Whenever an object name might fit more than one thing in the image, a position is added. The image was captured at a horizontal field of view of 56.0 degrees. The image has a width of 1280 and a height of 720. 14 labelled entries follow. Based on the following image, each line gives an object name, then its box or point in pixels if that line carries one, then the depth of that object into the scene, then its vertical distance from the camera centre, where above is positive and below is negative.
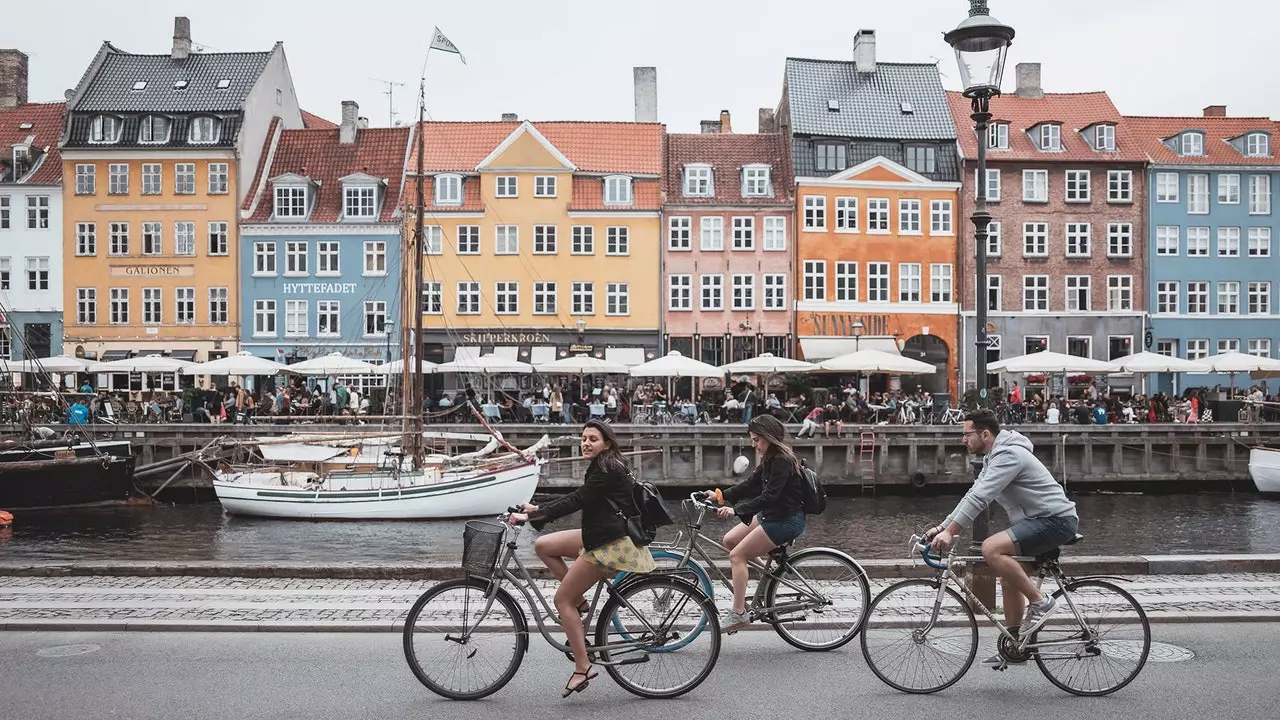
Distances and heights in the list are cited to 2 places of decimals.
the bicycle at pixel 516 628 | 7.34 -1.69
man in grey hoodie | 7.37 -1.04
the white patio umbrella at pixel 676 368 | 34.06 -0.40
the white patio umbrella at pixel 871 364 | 33.56 -0.30
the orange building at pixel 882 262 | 46.91 +3.60
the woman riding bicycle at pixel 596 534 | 7.32 -1.10
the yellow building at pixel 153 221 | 47.50 +5.39
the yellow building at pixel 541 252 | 46.91 +4.03
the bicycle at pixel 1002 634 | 7.34 -1.75
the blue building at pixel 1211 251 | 48.19 +4.08
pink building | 46.91 +3.33
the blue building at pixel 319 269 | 47.19 +3.43
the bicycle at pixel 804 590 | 8.72 -1.73
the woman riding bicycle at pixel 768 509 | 8.59 -1.12
